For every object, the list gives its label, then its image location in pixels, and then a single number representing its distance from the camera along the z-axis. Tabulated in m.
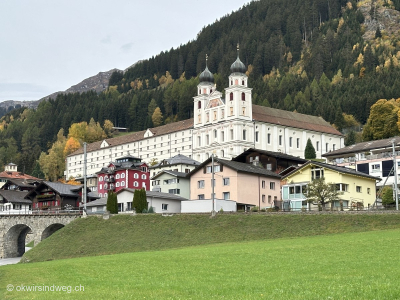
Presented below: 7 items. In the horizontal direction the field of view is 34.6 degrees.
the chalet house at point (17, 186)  119.50
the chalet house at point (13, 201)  102.27
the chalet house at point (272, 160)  88.62
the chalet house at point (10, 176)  145.34
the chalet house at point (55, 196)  98.38
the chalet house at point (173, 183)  90.31
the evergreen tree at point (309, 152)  132.75
